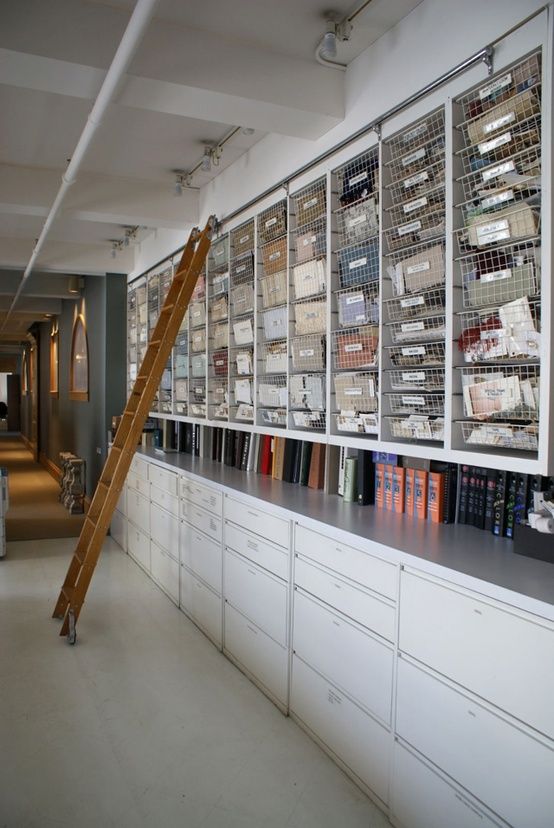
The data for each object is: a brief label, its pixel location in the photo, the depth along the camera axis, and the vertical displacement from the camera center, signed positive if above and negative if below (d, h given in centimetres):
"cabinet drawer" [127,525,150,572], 519 -134
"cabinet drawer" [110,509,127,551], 598 -135
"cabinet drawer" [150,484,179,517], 445 -79
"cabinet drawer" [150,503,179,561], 445 -102
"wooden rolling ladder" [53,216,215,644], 383 -30
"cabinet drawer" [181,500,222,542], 372 -80
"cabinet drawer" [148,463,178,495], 450 -64
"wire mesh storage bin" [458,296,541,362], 208 +23
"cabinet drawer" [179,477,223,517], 370 -64
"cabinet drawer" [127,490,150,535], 517 -102
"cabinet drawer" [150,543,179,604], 445 -134
